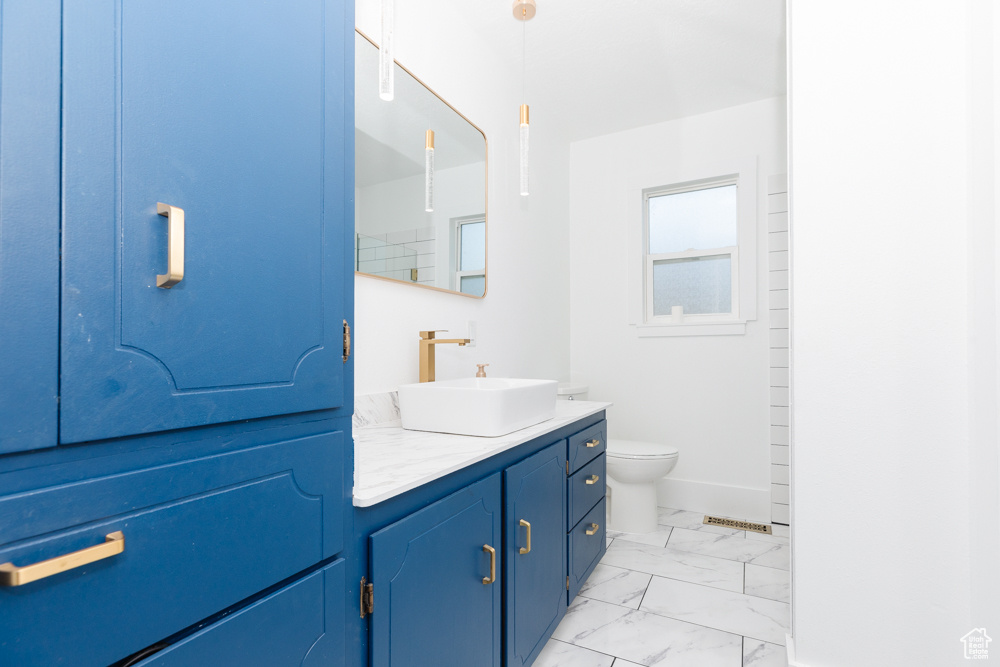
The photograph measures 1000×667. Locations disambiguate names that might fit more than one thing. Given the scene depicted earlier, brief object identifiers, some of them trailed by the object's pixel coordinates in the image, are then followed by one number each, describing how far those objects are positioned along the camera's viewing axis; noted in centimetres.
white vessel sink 141
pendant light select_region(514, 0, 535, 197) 178
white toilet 257
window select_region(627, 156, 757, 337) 296
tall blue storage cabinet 50
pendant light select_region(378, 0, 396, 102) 109
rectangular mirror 165
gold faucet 184
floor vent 279
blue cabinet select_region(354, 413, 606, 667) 92
